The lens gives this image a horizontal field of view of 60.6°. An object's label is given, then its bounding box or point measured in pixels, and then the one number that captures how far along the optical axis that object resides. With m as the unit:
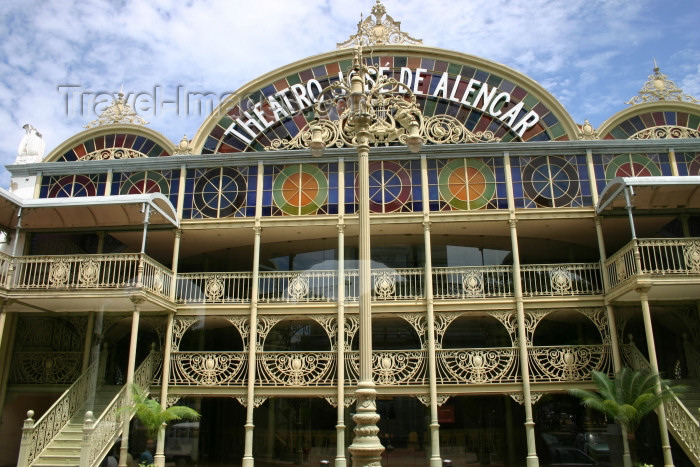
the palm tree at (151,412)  16.33
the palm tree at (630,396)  15.10
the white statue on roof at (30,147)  20.81
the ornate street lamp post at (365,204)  9.46
